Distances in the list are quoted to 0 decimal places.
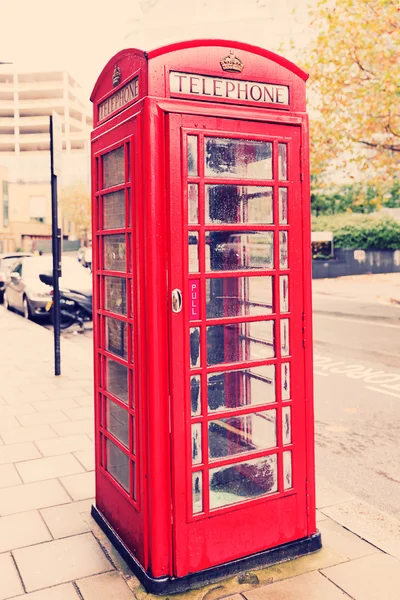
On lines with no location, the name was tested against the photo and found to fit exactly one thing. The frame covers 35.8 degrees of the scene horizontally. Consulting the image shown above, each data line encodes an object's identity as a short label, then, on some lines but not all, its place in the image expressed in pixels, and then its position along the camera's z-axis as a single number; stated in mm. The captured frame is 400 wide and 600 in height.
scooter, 12531
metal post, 7379
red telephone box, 2893
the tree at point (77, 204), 70250
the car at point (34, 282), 13781
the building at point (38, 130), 84500
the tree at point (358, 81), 15062
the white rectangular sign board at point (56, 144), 7371
